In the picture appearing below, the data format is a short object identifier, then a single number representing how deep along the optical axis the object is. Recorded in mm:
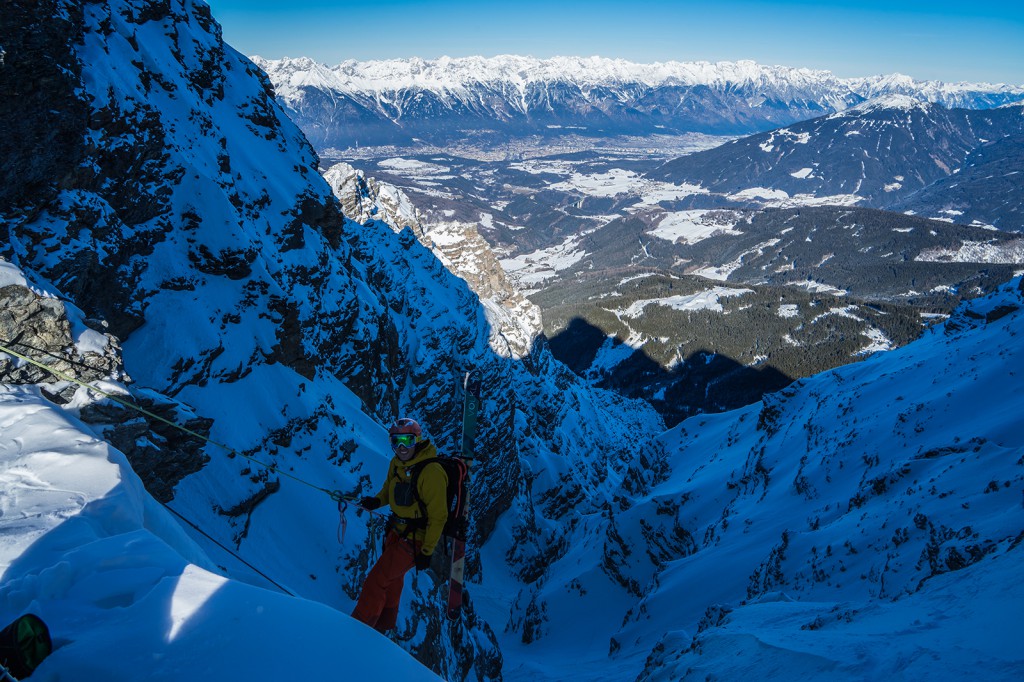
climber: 9492
